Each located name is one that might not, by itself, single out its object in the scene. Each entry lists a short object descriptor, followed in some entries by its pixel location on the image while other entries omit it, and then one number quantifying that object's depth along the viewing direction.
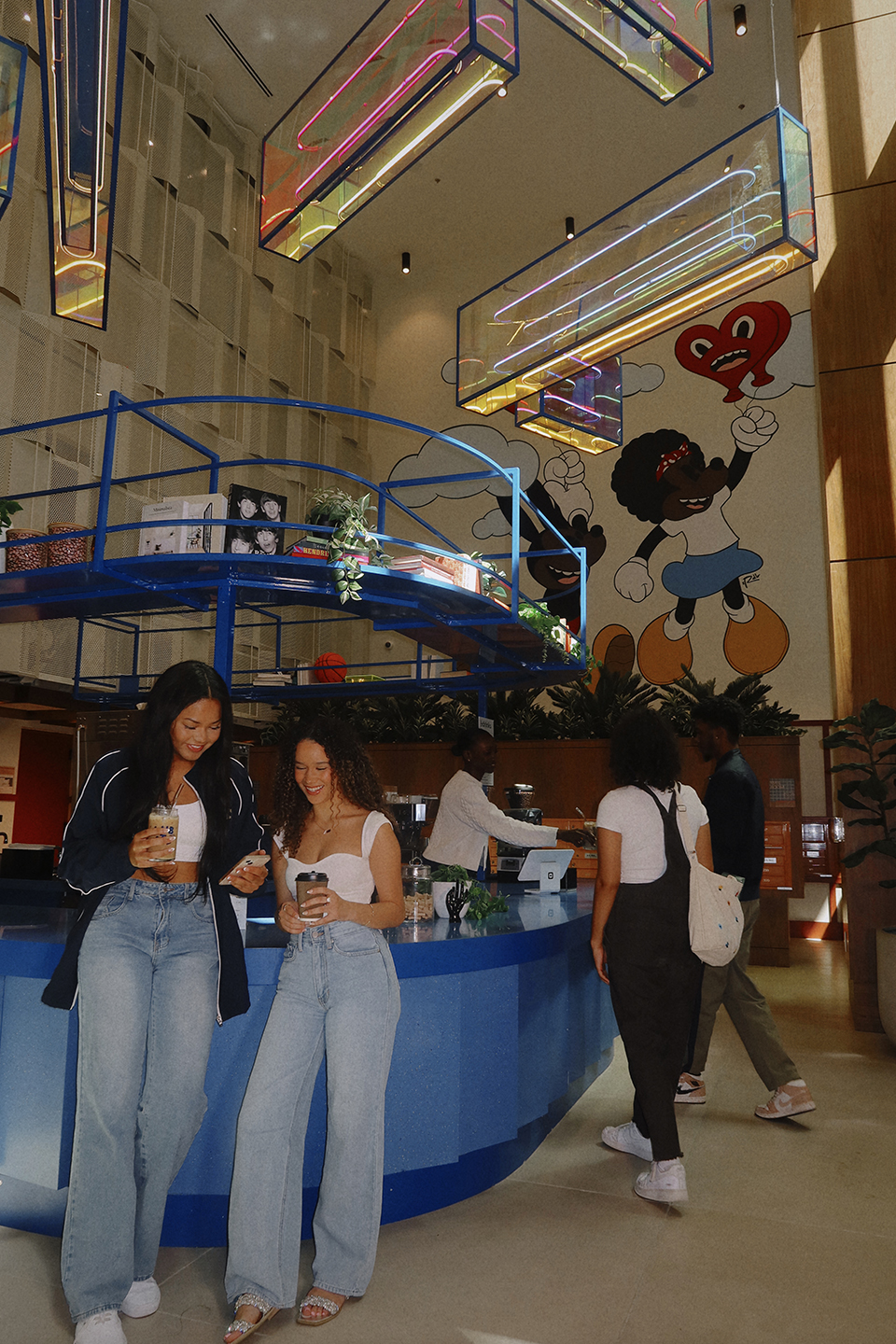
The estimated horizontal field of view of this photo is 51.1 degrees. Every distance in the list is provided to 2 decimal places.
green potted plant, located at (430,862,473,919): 3.70
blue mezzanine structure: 4.16
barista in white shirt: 4.82
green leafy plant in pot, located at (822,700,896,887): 5.88
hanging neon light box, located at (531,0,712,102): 4.88
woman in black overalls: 3.40
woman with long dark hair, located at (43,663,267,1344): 2.40
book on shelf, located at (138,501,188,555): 4.13
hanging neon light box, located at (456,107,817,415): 5.95
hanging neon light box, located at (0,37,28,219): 4.95
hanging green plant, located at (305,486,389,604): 4.14
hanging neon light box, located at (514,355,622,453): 7.93
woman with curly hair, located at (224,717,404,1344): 2.48
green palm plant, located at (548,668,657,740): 10.03
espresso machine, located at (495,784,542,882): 5.59
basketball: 7.50
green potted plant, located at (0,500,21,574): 4.52
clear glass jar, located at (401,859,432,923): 3.68
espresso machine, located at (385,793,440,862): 5.16
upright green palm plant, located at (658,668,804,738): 9.36
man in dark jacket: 4.25
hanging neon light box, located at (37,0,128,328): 5.07
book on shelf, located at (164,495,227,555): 4.11
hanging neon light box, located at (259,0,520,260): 4.70
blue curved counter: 2.94
